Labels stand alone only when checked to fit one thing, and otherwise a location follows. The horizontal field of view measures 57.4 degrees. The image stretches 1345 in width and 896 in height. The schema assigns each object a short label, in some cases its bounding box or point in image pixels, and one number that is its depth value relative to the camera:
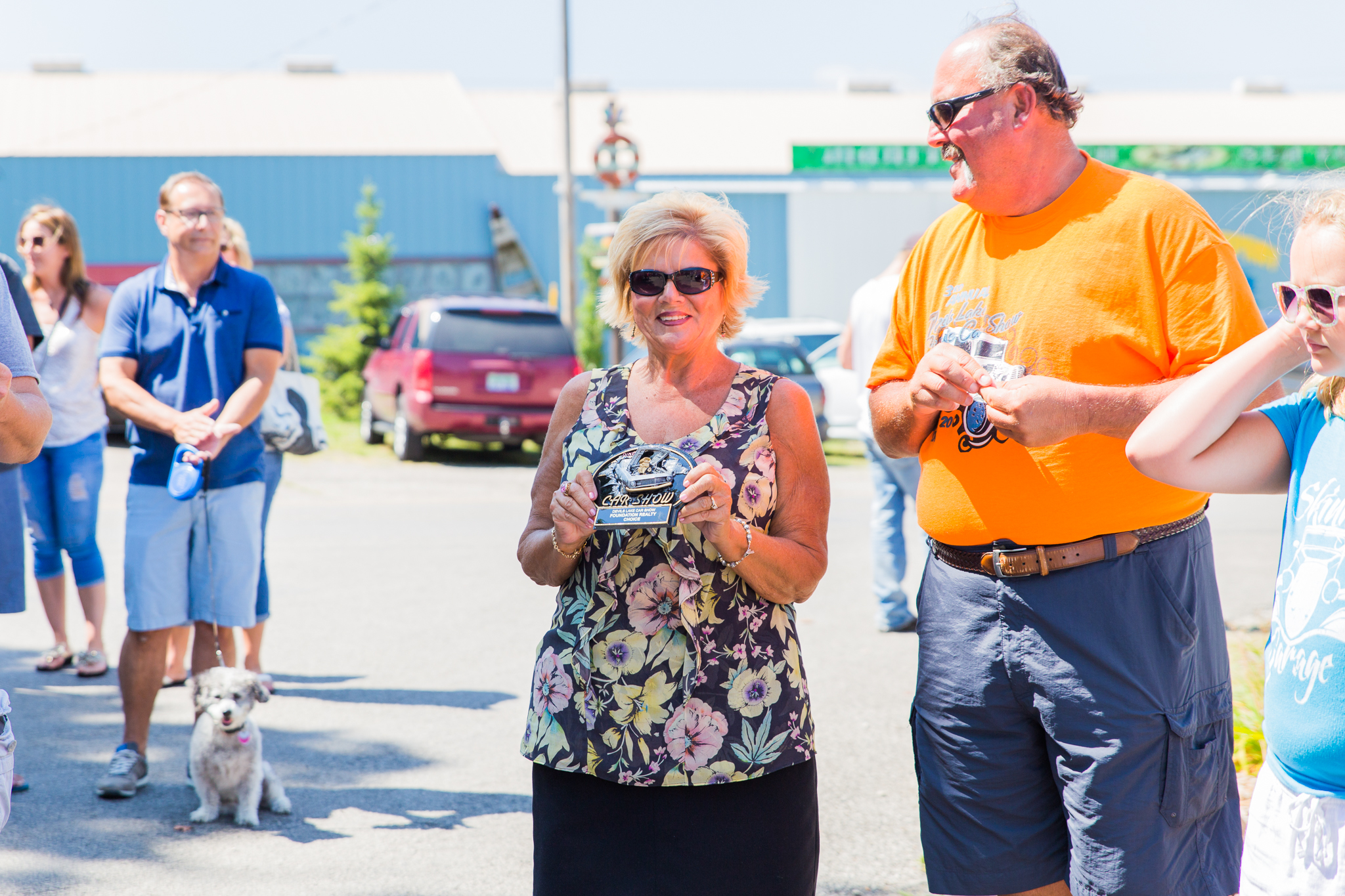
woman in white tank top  5.69
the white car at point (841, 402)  16.06
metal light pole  19.58
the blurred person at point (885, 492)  6.51
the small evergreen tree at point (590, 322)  22.95
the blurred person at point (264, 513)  5.48
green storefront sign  31.31
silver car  15.28
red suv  14.27
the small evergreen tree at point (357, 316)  21.58
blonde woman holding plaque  2.52
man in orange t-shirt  2.35
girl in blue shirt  1.89
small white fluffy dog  4.09
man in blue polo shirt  4.34
